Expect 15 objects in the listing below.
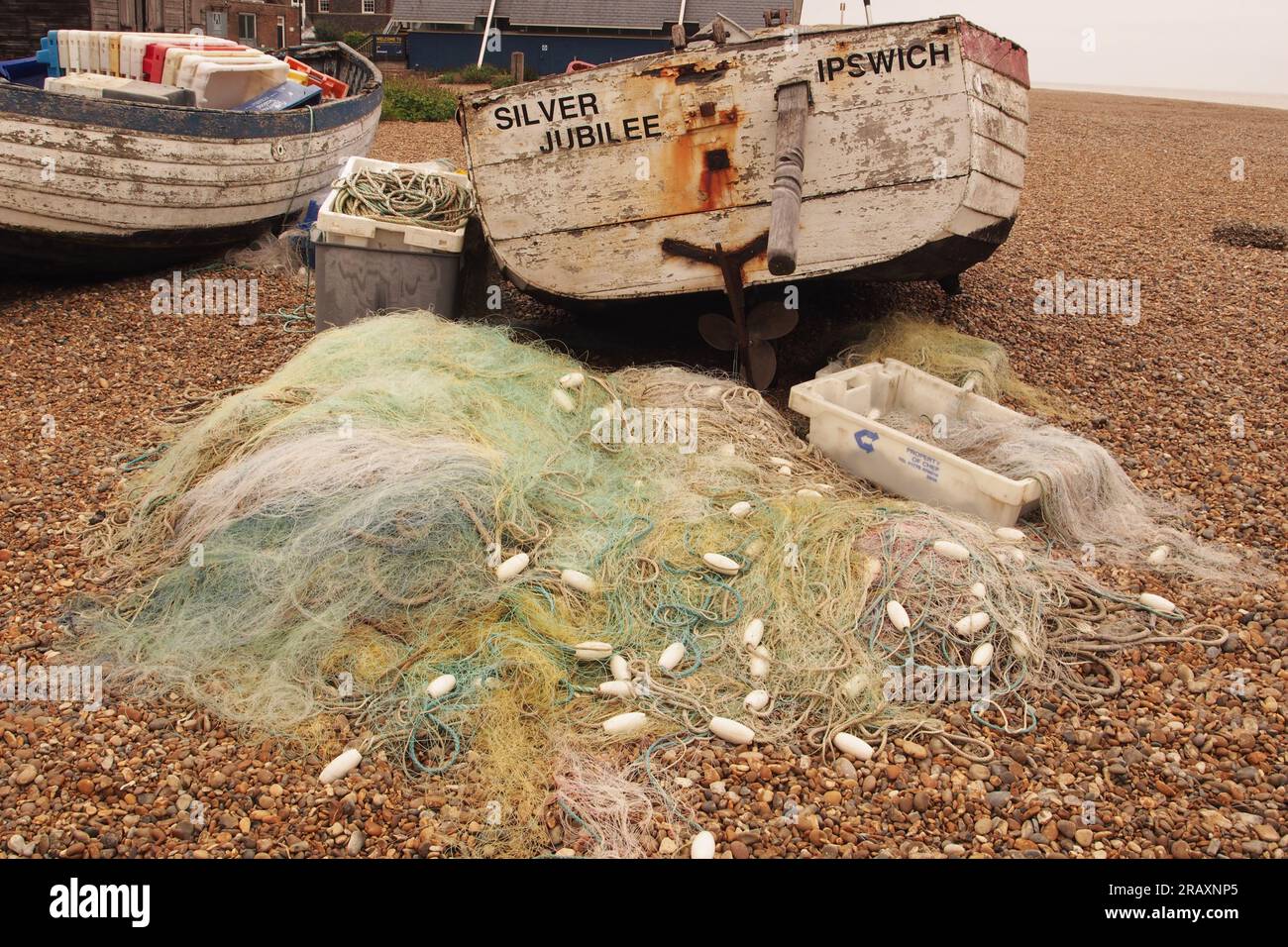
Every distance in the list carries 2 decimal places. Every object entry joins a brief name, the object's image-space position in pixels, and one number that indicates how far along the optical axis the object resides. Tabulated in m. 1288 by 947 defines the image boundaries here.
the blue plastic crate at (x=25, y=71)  9.97
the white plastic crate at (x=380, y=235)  6.18
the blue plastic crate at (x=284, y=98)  9.30
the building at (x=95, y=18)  16.58
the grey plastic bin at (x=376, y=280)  6.32
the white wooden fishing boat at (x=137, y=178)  7.11
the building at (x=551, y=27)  33.66
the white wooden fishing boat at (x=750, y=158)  5.49
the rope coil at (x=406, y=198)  6.38
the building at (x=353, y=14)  48.88
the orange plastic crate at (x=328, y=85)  11.54
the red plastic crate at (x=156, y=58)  9.30
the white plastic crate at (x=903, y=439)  4.60
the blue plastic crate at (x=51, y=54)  10.10
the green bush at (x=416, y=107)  21.36
